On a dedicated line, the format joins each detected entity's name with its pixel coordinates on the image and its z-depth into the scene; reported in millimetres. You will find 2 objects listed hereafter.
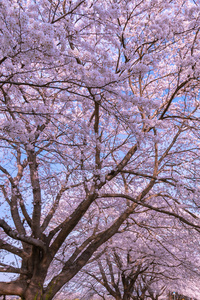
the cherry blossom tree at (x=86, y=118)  3986
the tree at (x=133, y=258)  10014
